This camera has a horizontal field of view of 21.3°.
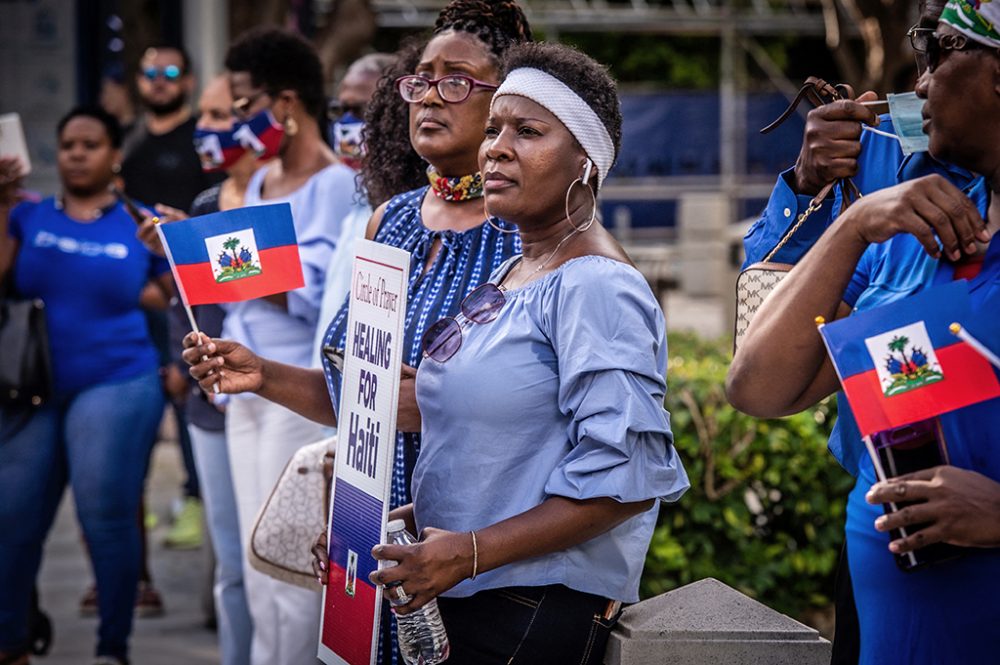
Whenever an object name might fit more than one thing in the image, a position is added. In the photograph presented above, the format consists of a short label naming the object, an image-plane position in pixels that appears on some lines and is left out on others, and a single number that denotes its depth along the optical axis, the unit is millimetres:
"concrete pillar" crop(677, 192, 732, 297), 29965
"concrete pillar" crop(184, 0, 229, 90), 22446
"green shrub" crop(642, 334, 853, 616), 10401
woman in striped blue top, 6005
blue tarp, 34041
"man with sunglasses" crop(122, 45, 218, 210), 14245
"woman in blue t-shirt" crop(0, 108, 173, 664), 10141
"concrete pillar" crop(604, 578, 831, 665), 5179
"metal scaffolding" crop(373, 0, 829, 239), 30134
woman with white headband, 4828
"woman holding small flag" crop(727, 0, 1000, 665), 3918
